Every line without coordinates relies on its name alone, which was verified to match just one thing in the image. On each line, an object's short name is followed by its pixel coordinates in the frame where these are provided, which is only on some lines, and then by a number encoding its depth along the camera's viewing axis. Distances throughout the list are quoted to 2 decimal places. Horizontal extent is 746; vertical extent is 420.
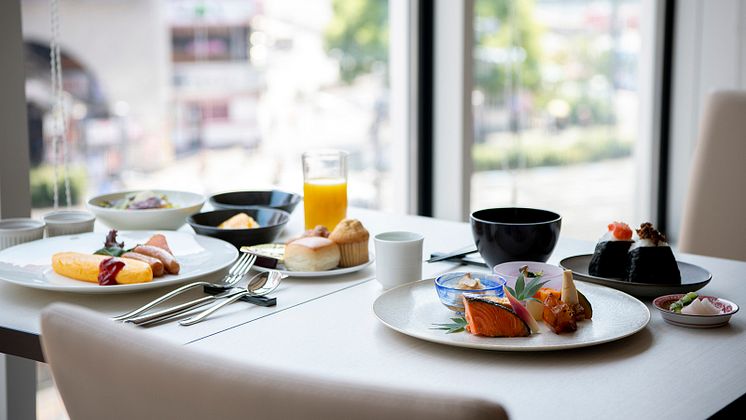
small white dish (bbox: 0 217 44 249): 1.33
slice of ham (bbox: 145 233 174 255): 1.29
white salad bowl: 1.49
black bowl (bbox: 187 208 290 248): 1.39
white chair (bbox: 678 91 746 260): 1.84
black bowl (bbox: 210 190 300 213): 1.66
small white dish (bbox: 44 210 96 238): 1.41
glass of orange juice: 1.52
